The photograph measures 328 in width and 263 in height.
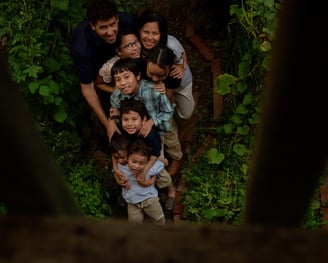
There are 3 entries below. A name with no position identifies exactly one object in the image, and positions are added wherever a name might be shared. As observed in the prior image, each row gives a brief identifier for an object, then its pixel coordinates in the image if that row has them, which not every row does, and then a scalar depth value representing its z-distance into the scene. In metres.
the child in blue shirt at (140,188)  3.79
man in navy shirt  3.76
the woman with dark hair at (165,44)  3.96
